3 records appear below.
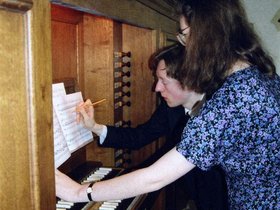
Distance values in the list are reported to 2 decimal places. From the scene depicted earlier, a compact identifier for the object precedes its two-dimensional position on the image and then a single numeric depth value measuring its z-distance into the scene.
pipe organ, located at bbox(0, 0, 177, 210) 0.72
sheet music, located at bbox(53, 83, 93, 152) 1.46
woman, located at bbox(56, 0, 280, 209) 1.14
